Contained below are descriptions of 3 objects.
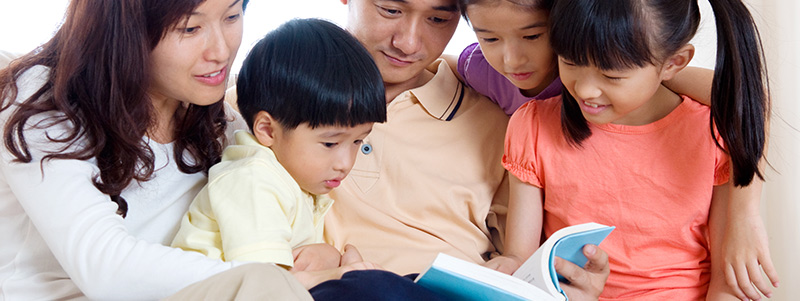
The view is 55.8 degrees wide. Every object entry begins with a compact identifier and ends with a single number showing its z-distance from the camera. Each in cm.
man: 168
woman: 120
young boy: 135
